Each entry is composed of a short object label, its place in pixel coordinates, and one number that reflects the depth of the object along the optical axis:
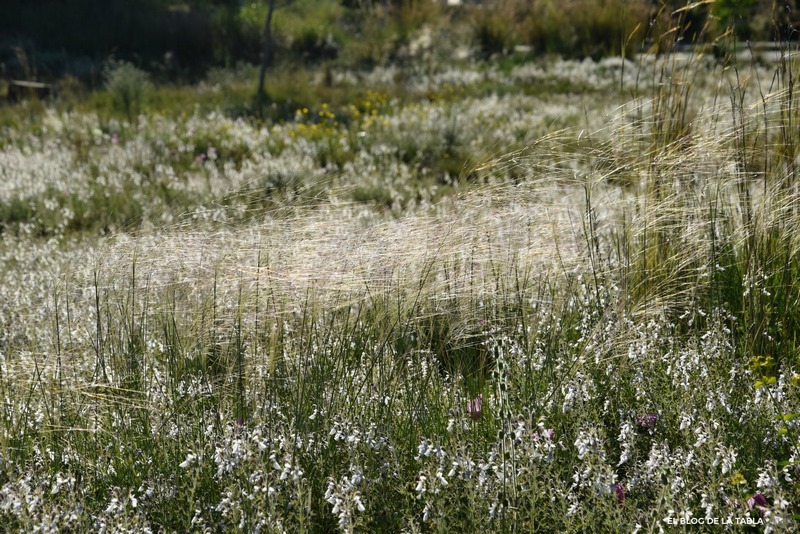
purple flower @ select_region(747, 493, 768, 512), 4.38
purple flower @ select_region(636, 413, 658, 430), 5.23
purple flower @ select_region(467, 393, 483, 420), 5.45
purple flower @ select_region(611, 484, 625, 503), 4.68
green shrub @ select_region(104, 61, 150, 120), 22.91
